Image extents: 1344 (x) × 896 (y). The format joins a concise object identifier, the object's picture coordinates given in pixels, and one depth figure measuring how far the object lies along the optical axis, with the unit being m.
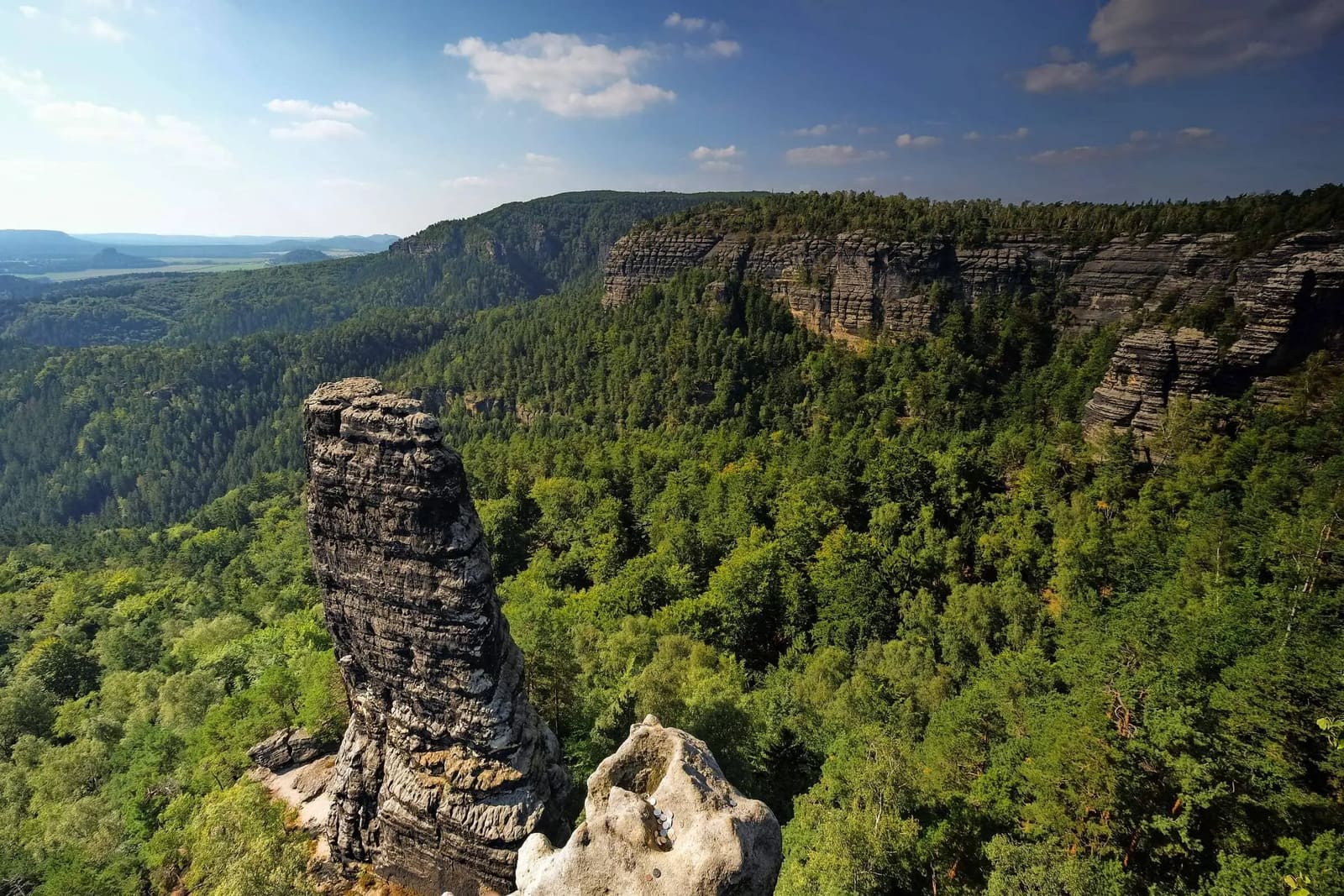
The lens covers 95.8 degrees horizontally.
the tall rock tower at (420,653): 20.38
